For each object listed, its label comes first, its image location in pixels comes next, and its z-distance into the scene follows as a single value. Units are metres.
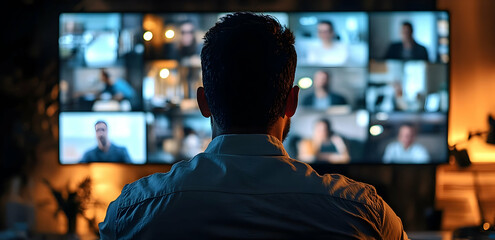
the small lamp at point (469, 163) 2.87
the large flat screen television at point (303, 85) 3.14
